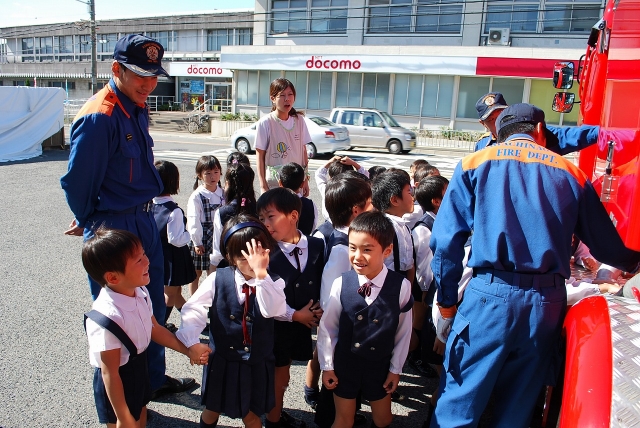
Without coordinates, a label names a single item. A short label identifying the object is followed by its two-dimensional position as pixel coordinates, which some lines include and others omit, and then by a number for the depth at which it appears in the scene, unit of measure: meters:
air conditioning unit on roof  23.97
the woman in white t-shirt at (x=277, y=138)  4.60
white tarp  14.13
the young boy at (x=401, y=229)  3.22
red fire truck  1.62
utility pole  26.67
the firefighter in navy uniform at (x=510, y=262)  2.12
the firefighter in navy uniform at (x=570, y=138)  3.49
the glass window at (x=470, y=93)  24.42
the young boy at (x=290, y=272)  2.79
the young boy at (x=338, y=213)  2.90
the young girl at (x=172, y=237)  3.91
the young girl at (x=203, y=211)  4.20
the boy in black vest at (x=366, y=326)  2.53
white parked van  18.81
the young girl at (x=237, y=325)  2.41
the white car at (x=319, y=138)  16.70
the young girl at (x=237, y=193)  3.79
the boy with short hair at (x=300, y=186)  4.10
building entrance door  36.31
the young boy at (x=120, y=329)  2.17
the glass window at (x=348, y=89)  26.94
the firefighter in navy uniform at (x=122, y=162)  2.66
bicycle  27.61
